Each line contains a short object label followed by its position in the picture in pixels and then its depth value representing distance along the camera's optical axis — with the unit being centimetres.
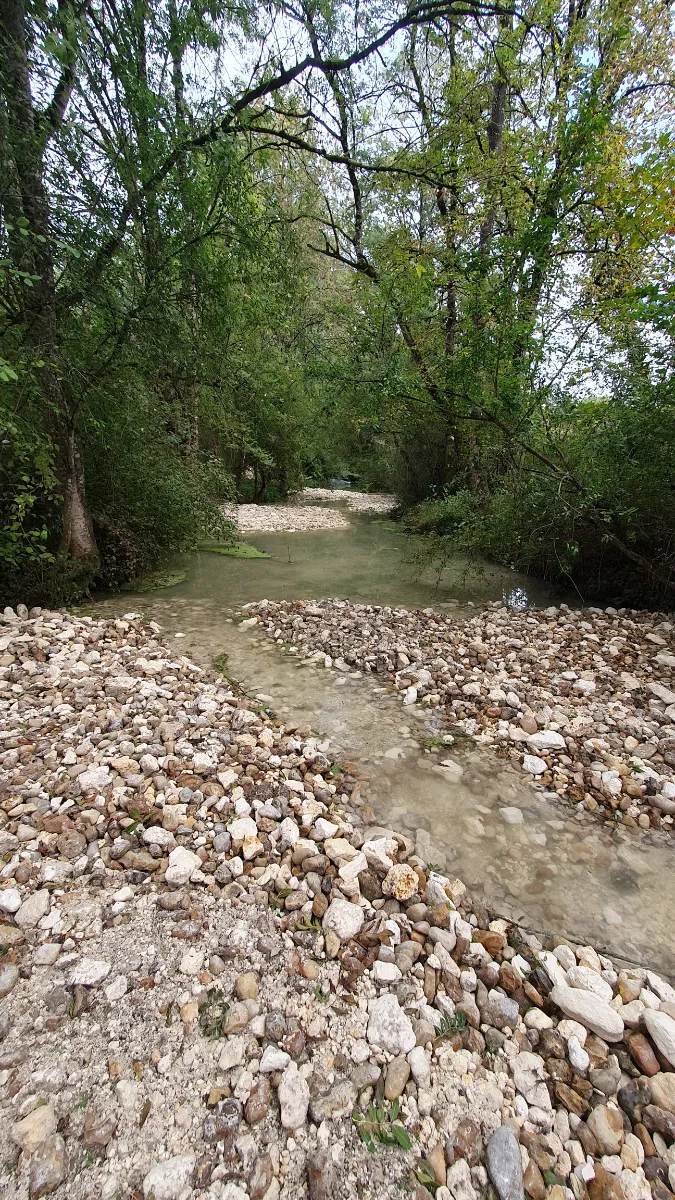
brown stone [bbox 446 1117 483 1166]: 116
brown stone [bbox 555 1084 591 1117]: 127
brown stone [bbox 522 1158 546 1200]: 111
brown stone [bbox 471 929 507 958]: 171
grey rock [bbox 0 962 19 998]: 147
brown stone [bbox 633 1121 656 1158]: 119
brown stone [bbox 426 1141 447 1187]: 113
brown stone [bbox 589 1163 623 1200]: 110
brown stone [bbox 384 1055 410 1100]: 128
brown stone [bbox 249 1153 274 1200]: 108
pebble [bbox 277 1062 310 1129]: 122
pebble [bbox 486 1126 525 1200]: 111
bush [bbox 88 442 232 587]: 560
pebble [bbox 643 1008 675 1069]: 138
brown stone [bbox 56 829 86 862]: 196
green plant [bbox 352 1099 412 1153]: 120
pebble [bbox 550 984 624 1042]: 144
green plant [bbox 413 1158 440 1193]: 112
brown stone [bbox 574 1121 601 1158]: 119
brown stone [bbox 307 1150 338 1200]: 109
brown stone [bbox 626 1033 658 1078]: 135
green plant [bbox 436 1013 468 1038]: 144
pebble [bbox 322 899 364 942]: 173
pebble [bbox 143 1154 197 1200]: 107
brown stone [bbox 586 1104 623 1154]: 119
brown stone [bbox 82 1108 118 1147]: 114
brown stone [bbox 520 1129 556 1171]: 117
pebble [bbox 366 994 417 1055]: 139
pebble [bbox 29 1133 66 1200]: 106
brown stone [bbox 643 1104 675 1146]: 122
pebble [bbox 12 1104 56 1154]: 112
